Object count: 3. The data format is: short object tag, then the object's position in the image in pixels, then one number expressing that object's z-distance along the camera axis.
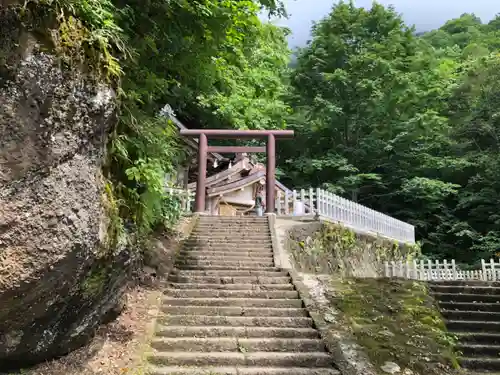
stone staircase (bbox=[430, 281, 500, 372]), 5.49
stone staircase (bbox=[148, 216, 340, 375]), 4.84
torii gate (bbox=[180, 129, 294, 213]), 12.53
